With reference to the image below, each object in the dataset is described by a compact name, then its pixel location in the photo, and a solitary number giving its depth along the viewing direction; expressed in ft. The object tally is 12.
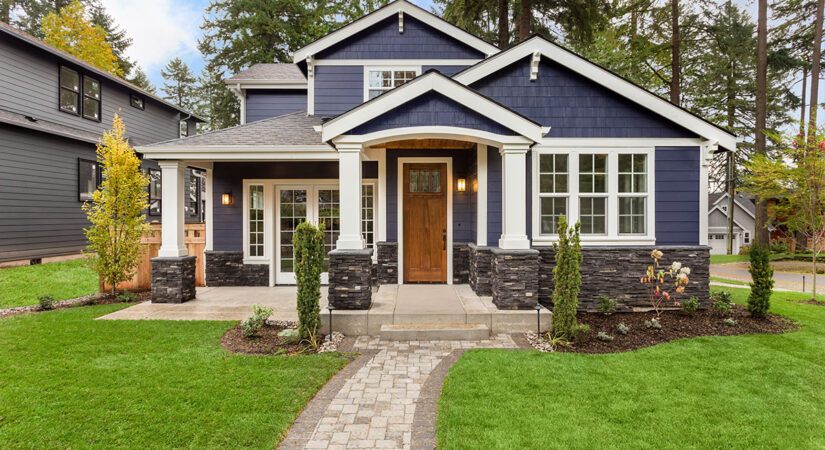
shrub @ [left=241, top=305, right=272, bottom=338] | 16.99
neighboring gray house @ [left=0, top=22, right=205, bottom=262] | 35.12
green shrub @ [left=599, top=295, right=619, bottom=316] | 20.81
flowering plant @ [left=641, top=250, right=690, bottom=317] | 21.25
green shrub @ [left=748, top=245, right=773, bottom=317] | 19.56
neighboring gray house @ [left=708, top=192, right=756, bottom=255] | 91.71
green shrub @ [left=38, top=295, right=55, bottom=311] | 21.79
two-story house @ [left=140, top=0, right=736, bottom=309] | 19.75
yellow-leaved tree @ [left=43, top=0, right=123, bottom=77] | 58.39
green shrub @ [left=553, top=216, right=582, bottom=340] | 16.21
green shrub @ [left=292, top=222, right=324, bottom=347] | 16.20
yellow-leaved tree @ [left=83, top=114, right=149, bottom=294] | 23.82
